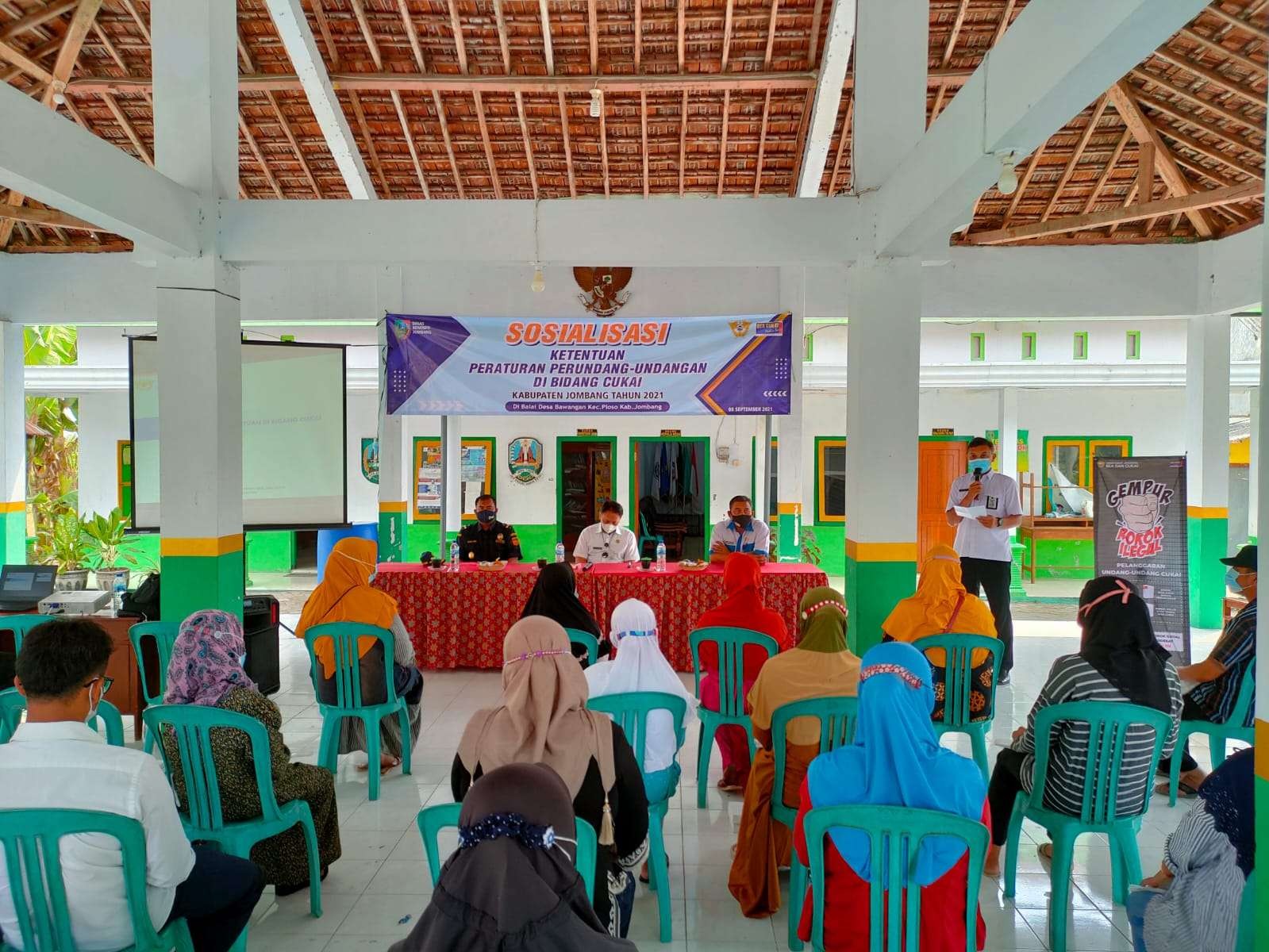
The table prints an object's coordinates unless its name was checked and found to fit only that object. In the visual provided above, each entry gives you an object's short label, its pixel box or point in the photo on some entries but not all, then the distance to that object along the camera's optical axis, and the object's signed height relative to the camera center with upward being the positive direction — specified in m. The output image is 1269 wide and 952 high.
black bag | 5.41 -0.82
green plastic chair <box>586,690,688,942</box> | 3.09 -0.87
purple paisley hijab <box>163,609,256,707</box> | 2.86 -0.64
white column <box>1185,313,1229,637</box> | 8.48 +0.17
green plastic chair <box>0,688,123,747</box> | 3.74 -1.11
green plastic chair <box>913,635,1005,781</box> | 3.94 -0.91
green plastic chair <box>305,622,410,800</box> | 4.13 -1.06
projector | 5.39 -0.83
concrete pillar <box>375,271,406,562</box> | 8.84 +0.04
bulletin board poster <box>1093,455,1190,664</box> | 6.33 -0.48
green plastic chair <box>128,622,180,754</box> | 4.57 -0.91
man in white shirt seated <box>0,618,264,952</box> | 2.00 -0.72
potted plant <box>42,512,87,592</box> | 10.43 -0.89
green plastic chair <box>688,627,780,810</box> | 4.02 -0.99
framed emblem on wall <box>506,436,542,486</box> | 11.38 +0.12
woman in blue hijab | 2.06 -0.77
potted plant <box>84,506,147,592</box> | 10.28 -0.81
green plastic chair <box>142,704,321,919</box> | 2.73 -0.97
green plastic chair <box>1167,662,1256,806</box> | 3.78 -1.14
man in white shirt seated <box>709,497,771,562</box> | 7.34 -0.56
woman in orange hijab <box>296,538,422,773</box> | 4.27 -0.73
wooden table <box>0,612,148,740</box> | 5.00 -1.16
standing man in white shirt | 6.41 -0.50
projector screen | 6.62 +0.24
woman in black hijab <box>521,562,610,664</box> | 4.94 -0.74
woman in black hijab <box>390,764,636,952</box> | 1.38 -0.67
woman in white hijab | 3.27 -0.77
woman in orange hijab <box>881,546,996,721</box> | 4.12 -0.67
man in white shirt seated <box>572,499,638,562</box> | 7.23 -0.61
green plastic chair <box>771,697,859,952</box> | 2.84 -0.87
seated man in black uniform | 7.47 -0.61
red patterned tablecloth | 6.64 -0.99
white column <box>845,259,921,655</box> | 5.36 +0.26
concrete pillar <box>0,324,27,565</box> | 9.14 +0.24
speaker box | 5.61 -1.12
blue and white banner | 7.45 +0.87
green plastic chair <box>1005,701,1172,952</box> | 2.80 -1.04
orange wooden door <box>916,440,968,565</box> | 11.01 -0.19
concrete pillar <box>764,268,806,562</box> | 8.63 +0.19
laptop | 5.53 -0.74
